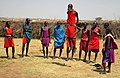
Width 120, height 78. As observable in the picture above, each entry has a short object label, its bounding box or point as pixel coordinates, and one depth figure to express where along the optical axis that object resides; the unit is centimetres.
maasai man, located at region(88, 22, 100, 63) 1241
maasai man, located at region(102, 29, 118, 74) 1016
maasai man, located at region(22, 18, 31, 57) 1313
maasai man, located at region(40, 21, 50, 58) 1313
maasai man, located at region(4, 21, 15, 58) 1255
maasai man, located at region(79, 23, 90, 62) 1266
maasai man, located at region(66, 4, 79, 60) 1214
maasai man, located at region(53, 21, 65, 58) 1298
